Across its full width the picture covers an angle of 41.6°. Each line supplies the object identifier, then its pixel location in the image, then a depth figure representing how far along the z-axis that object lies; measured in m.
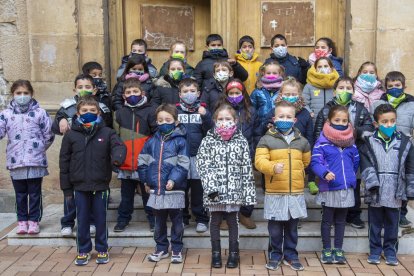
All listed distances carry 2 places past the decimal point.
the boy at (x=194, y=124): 5.33
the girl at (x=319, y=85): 5.75
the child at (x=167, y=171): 4.97
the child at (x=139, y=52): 6.21
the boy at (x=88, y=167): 4.98
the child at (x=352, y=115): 5.33
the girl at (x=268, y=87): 5.60
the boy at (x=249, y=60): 6.39
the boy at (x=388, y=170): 4.94
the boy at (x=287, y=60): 6.29
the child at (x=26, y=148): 5.58
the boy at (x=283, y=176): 4.82
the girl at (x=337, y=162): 4.93
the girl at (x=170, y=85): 5.71
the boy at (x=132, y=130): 5.47
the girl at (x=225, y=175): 4.82
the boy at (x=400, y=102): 5.54
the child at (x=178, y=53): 6.07
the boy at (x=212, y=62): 6.12
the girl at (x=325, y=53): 6.23
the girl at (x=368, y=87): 5.64
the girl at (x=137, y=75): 5.78
